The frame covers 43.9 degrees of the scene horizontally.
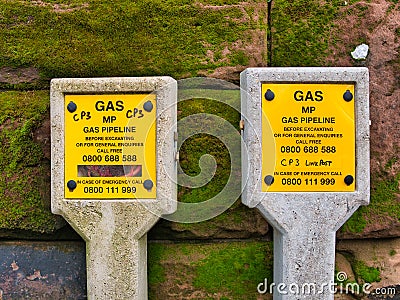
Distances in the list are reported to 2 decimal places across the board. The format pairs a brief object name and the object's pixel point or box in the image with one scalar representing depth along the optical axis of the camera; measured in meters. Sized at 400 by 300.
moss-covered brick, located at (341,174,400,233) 1.93
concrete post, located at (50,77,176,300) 1.75
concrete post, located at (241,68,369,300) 1.74
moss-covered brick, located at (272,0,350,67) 1.93
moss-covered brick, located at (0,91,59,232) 1.91
